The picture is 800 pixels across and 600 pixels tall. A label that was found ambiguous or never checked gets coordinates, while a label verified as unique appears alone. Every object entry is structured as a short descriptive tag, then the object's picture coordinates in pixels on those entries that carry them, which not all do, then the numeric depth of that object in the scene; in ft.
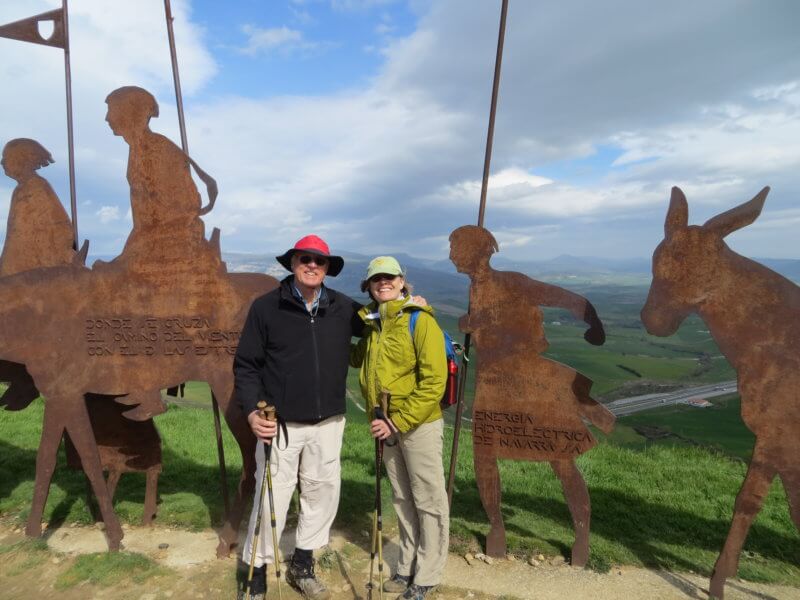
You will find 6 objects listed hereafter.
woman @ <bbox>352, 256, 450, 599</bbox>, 13.14
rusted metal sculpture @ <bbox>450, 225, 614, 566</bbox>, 16.22
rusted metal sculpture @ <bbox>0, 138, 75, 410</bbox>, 18.19
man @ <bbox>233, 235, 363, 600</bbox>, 13.80
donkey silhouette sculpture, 14.03
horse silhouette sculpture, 17.17
